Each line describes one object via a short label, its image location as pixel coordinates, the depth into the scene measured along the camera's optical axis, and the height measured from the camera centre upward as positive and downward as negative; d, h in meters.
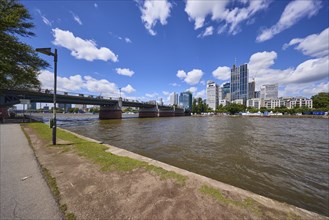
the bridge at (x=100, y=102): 31.88 +2.41
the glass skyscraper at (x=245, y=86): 196.38 +33.49
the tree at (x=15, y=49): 13.27 +6.56
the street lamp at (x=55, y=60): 8.10 +2.97
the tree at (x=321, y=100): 96.31 +7.59
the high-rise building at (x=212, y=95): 187.75 +19.68
